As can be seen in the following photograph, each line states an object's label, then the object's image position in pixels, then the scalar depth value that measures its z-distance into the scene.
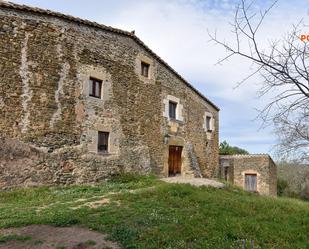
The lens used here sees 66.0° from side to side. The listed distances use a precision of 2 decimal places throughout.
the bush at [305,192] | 19.20
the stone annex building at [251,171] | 15.74
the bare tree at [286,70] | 3.53
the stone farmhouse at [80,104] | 7.92
